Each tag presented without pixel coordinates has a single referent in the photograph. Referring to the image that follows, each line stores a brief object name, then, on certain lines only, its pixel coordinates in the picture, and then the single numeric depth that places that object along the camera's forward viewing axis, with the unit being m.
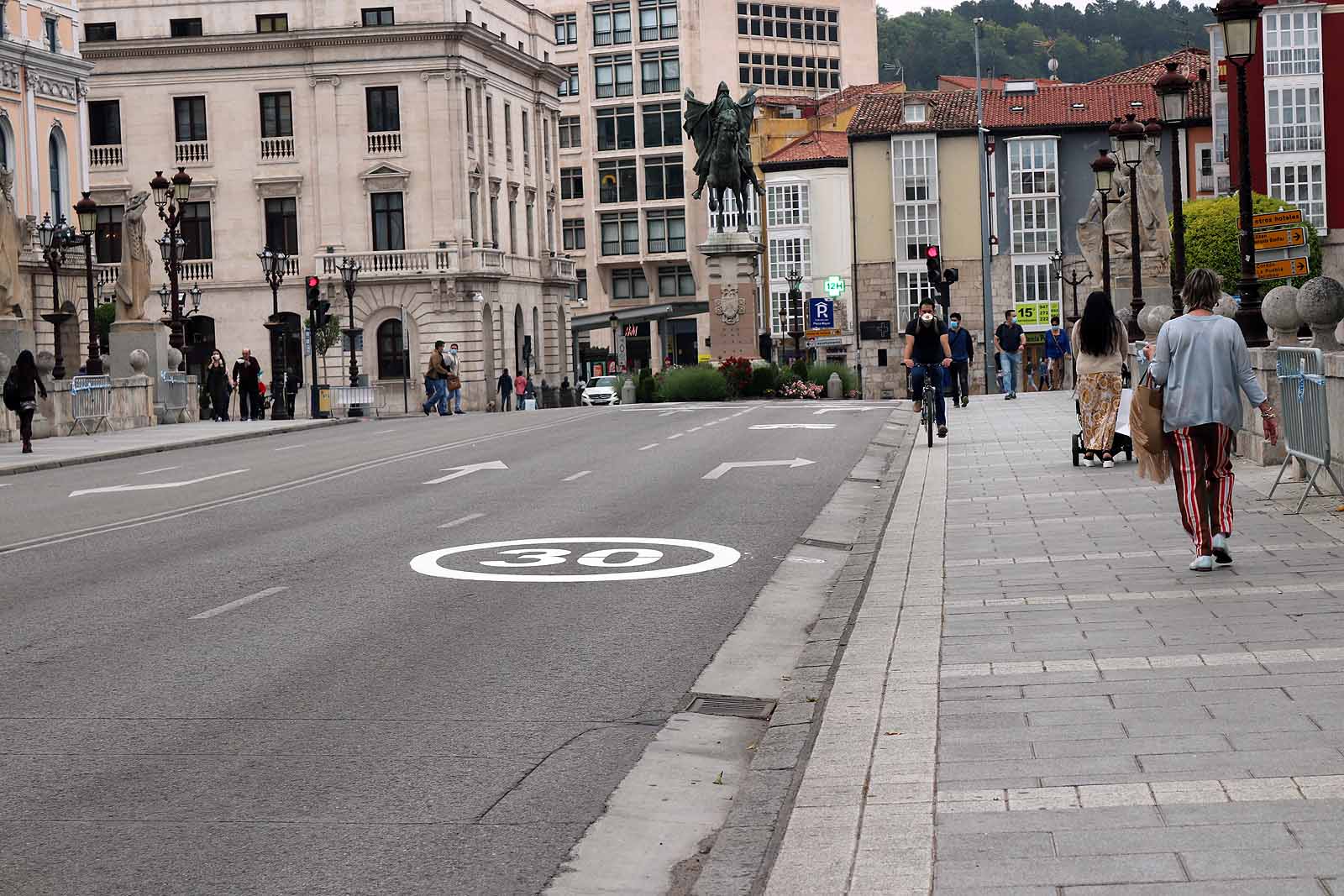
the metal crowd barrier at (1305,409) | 13.66
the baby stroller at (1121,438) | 19.48
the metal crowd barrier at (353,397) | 57.22
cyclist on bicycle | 24.50
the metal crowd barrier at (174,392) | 45.62
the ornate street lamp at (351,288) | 59.50
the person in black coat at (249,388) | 49.53
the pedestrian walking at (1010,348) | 41.06
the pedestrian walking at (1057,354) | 48.69
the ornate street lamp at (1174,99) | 28.86
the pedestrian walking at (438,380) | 52.78
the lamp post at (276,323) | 51.47
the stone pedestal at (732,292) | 58.25
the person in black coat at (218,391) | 50.09
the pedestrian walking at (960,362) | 35.81
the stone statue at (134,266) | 45.31
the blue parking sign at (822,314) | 80.88
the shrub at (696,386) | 54.00
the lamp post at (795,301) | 64.06
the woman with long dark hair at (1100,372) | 18.77
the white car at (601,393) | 73.44
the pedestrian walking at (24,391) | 32.25
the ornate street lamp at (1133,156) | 33.59
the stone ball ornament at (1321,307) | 15.71
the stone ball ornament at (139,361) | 43.91
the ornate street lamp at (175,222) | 45.22
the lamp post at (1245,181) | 19.30
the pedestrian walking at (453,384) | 54.19
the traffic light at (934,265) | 38.72
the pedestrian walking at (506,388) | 72.94
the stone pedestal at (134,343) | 44.97
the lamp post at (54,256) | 40.03
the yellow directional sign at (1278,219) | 18.85
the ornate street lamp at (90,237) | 41.94
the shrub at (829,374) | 58.00
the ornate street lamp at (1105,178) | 37.97
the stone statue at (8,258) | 37.66
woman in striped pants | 10.83
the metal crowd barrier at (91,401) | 39.06
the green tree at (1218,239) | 71.19
